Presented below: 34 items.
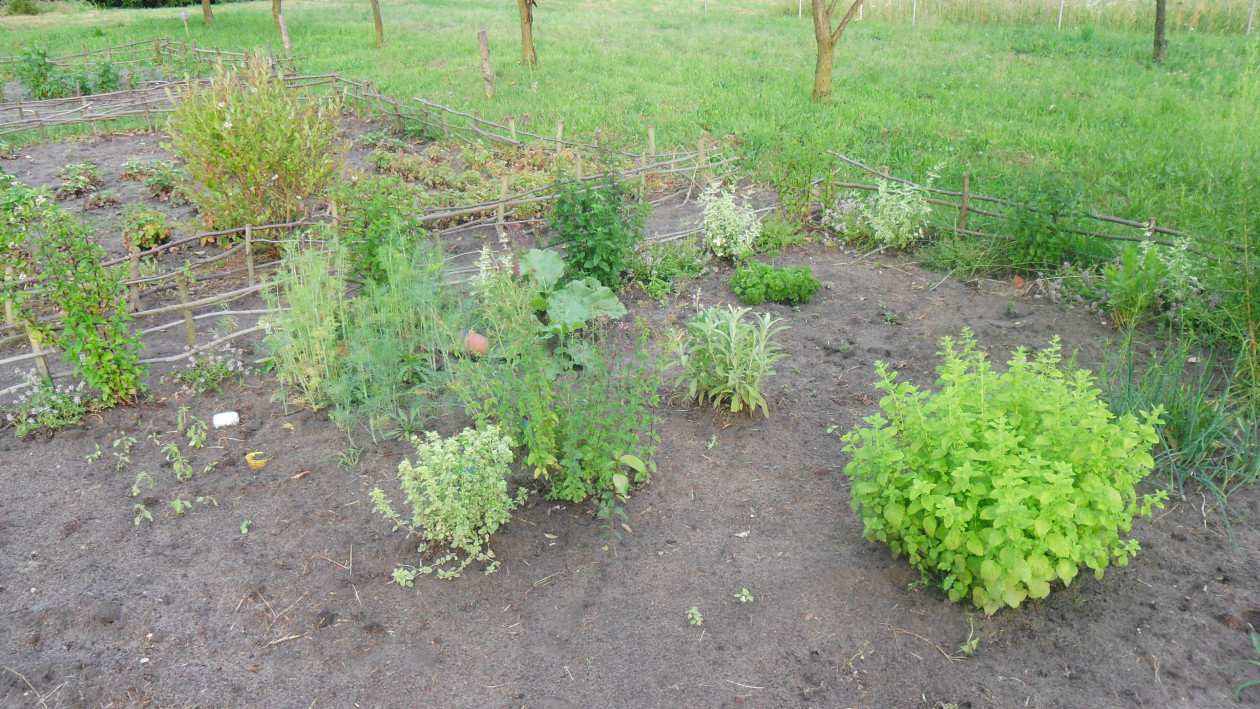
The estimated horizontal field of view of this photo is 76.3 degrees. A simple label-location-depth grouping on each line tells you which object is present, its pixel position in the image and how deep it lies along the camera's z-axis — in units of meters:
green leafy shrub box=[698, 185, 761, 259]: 6.87
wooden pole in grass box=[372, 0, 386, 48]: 17.66
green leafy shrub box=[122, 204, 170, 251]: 7.63
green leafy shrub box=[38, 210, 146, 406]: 4.71
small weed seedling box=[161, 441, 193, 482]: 4.35
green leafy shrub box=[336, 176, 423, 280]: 5.88
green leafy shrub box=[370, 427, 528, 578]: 3.67
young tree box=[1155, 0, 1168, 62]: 12.81
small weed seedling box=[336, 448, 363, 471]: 4.45
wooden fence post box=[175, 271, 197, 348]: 5.50
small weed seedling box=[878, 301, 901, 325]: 5.94
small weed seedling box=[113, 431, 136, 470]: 4.45
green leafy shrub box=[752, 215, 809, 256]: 7.17
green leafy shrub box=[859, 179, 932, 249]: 7.02
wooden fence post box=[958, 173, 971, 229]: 6.88
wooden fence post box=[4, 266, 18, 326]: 4.94
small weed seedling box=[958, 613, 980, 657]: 3.20
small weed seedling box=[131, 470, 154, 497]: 4.23
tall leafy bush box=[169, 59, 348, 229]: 7.00
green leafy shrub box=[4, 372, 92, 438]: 4.78
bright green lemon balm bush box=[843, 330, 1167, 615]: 3.09
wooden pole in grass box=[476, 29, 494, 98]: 12.84
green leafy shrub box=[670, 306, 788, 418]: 4.73
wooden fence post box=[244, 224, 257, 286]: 6.38
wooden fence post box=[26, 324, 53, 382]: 4.91
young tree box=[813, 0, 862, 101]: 11.62
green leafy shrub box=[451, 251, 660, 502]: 3.98
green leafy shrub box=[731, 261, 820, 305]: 6.14
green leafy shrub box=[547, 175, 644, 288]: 6.21
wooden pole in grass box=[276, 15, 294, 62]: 15.97
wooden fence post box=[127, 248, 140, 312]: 5.91
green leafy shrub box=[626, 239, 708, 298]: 6.43
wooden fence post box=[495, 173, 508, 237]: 7.04
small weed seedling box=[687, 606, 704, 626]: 3.43
